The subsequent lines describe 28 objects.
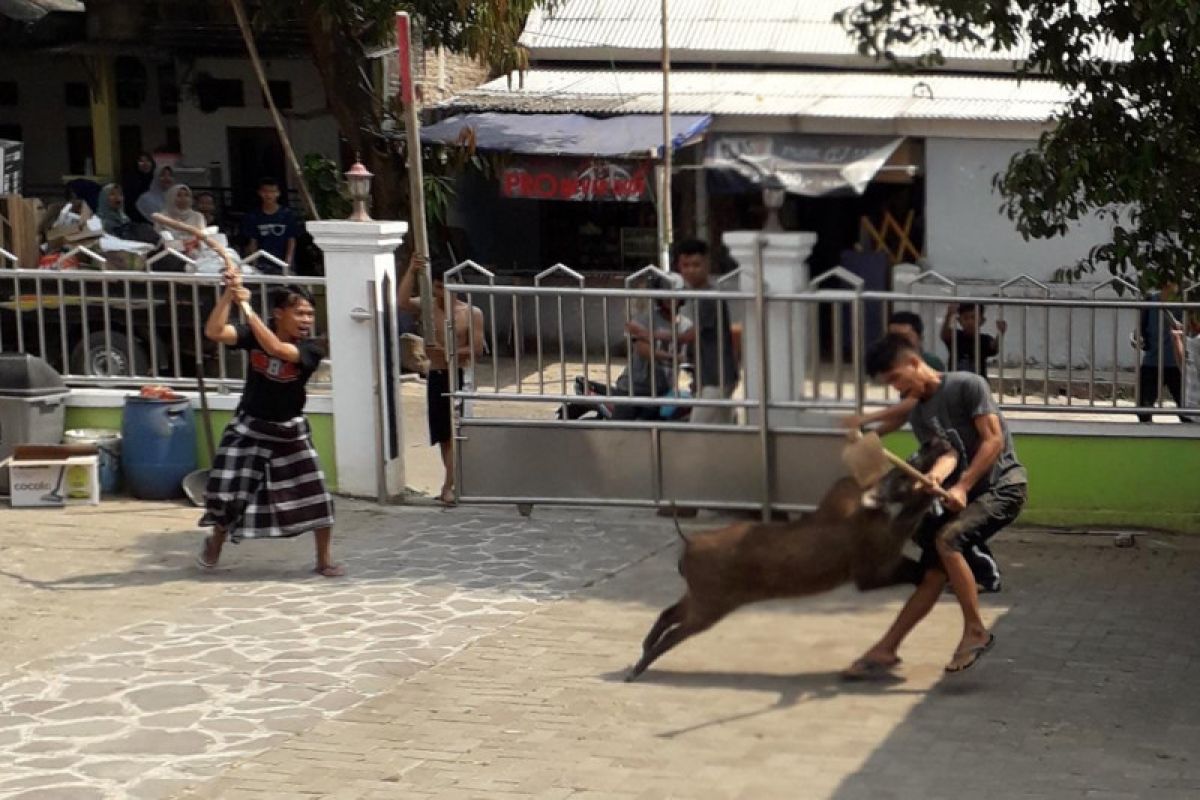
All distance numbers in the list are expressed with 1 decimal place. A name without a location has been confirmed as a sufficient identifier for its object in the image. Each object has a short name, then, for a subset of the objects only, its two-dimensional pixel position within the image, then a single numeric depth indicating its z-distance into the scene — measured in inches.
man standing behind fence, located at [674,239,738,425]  421.4
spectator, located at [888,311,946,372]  337.4
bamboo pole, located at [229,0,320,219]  732.7
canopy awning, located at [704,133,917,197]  748.0
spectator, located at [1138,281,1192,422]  410.6
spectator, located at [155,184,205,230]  676.1
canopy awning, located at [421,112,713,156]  752.3
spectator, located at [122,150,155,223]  818.8
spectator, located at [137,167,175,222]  747.4
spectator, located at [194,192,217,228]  752.3
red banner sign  766.5
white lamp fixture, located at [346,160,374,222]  455.6
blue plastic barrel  464.8
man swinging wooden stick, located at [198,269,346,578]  383.6
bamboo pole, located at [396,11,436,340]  454.0
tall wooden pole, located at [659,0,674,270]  727.1
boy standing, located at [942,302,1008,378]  409.7
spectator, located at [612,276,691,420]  428.5
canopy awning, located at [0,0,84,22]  787.4
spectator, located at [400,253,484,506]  442.6
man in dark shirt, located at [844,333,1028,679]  304.5
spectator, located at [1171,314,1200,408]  410.6
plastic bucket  469.7
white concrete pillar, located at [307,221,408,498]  446.3
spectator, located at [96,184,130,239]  747.4
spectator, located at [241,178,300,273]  735.7
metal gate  416.2
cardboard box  458.3
